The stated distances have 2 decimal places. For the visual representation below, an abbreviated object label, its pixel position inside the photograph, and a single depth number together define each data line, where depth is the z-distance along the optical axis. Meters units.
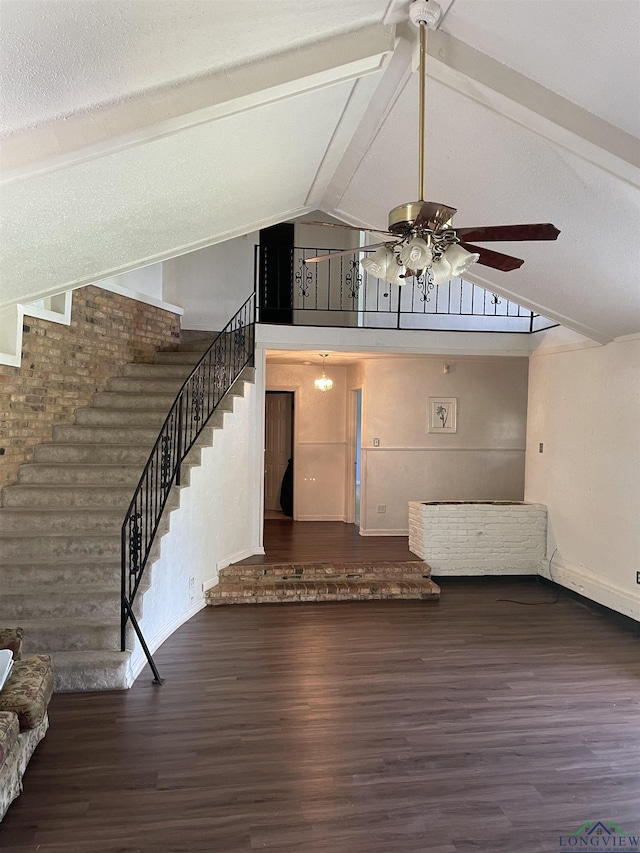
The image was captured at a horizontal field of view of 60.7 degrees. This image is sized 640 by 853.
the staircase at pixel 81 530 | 4.02
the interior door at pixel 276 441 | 10.52
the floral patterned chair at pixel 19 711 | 2.67
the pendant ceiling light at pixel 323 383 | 9.07
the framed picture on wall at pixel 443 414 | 8.65
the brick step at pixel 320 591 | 5.96
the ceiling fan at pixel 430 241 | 2.28
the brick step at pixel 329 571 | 6.26
